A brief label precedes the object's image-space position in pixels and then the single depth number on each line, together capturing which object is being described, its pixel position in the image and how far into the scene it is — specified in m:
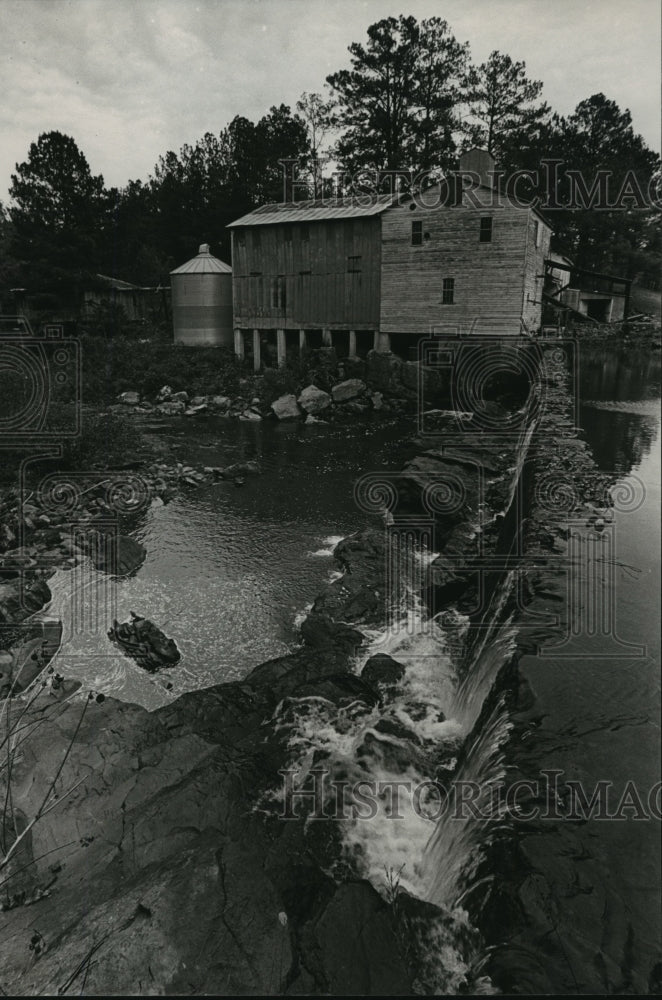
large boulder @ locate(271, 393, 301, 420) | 26.19
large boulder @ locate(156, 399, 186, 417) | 27.77
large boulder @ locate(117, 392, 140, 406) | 29.32
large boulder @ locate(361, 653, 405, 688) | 8.22
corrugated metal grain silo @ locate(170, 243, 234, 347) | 34.38
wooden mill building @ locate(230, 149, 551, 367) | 24.48
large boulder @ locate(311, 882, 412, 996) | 3.91
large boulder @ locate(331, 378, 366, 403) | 26.59
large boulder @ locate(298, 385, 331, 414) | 26.28
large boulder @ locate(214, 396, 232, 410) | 28.33
